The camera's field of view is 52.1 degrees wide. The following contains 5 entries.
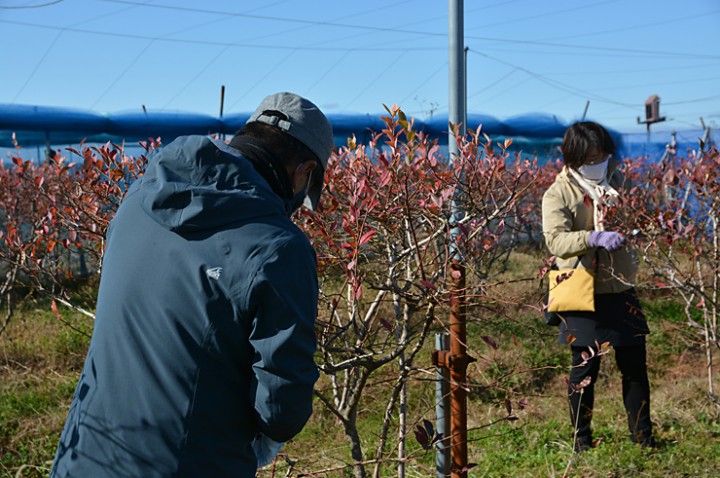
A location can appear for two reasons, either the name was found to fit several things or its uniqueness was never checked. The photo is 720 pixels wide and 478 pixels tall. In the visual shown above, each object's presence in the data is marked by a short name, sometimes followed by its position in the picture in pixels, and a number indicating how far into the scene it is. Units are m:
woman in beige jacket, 3.50
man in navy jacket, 1.45
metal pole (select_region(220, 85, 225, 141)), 13.13
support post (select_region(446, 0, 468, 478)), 2.29
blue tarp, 8.66
